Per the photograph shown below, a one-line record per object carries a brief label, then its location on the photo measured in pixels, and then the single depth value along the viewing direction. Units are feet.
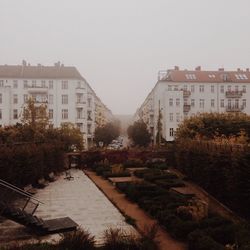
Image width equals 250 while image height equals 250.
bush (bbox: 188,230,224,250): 23.28
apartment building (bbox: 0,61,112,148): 164.73
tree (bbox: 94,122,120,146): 169.21
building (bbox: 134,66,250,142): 161.54
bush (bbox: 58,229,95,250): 23.19
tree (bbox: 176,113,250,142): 86.27
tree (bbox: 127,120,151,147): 168.92
